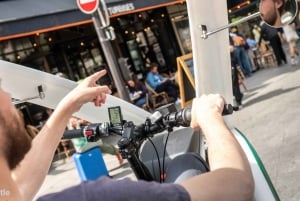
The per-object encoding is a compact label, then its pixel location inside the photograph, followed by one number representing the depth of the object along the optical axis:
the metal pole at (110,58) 8.18
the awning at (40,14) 9.78
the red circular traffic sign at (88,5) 7.41
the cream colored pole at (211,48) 2.02
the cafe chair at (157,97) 11.24
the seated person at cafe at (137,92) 11.05
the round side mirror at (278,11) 1.95
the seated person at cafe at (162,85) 11.55
